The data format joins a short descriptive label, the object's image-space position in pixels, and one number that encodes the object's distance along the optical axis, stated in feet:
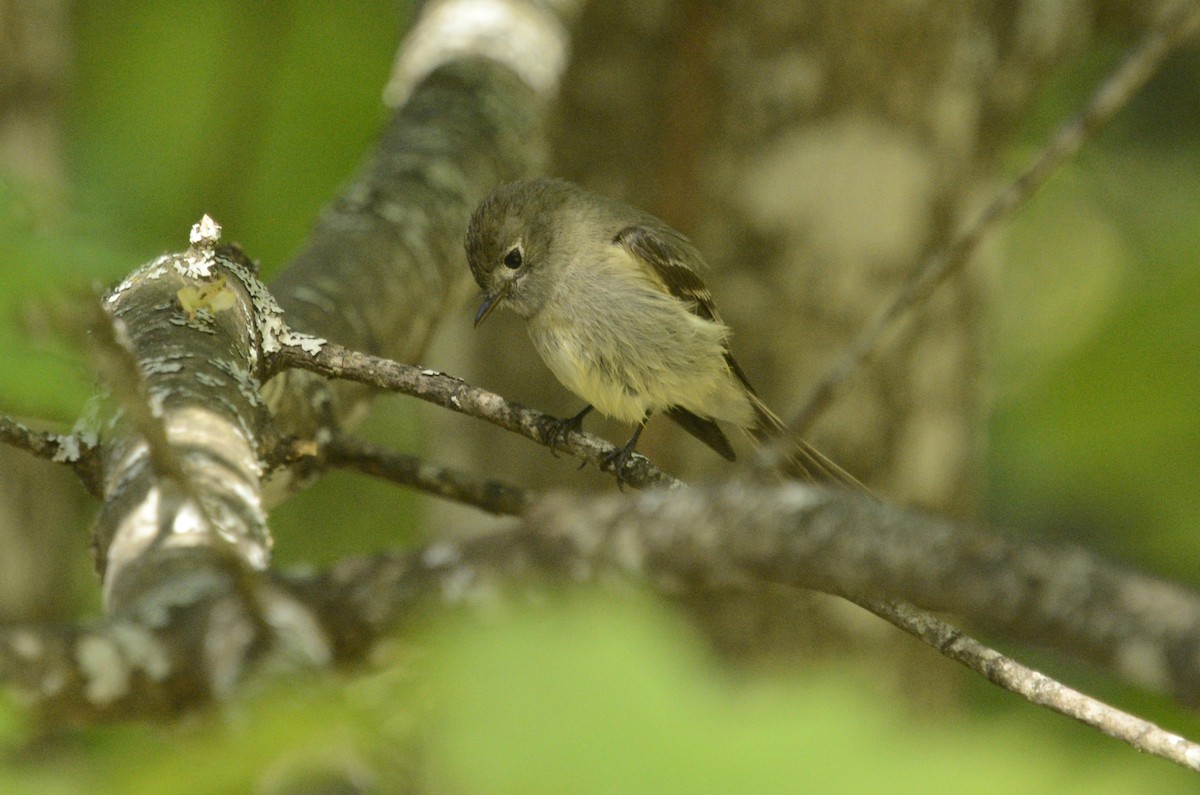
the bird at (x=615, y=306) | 26.53
